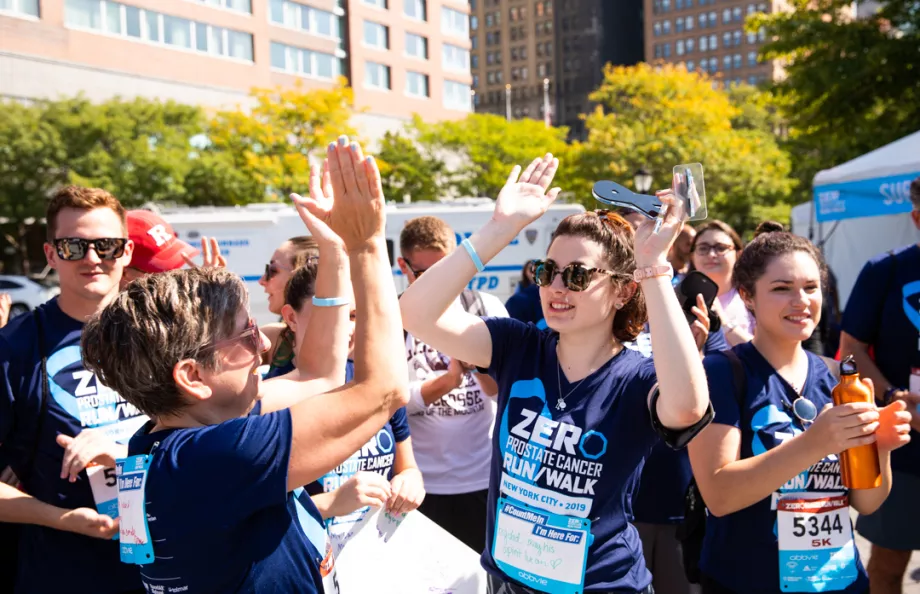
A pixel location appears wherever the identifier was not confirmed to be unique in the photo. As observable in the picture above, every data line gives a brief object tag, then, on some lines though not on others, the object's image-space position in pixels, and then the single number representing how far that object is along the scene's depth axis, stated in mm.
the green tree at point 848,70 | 13289
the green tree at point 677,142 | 37969
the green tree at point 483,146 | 36875
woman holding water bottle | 2264
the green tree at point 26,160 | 26495
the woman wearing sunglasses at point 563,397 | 2168
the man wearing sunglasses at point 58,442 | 2359
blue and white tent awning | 7047
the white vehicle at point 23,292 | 21859
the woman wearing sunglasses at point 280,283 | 3340
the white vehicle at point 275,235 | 14750
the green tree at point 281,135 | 29969
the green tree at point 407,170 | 35250
